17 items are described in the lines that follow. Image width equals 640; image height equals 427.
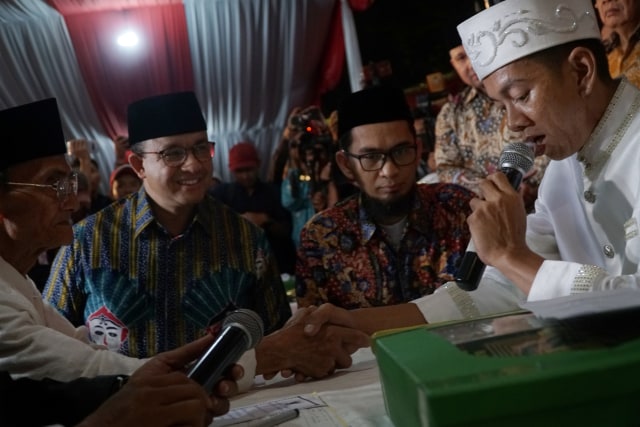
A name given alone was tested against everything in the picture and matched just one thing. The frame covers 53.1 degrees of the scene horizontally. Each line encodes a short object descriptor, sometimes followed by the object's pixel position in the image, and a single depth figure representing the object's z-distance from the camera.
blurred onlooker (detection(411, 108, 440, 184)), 4.88
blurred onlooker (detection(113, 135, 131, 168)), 5.83
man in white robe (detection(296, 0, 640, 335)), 1.56
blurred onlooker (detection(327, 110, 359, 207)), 4.35
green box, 0.76
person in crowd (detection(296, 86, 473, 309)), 2.58
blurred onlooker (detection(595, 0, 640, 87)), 3.07
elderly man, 1.14
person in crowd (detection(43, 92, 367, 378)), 2.61
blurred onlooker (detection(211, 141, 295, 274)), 4.78
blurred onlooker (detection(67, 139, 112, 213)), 4.83
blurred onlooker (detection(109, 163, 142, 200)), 4.86
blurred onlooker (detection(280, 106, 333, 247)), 4.46
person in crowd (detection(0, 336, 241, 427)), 1.12
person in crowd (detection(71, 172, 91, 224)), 4.33
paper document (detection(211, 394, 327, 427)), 1.37
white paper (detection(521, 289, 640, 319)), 0.94
